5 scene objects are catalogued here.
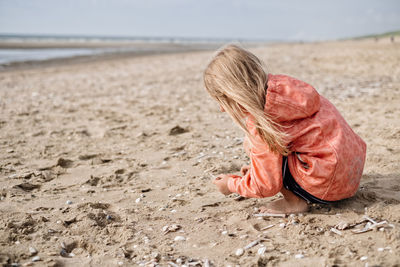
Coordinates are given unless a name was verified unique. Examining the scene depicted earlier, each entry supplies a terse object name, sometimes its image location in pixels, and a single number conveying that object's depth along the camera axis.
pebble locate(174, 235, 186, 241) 2.50
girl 2.37
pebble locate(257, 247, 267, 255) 2.22
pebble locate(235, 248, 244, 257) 2.25
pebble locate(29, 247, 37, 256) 2.31
